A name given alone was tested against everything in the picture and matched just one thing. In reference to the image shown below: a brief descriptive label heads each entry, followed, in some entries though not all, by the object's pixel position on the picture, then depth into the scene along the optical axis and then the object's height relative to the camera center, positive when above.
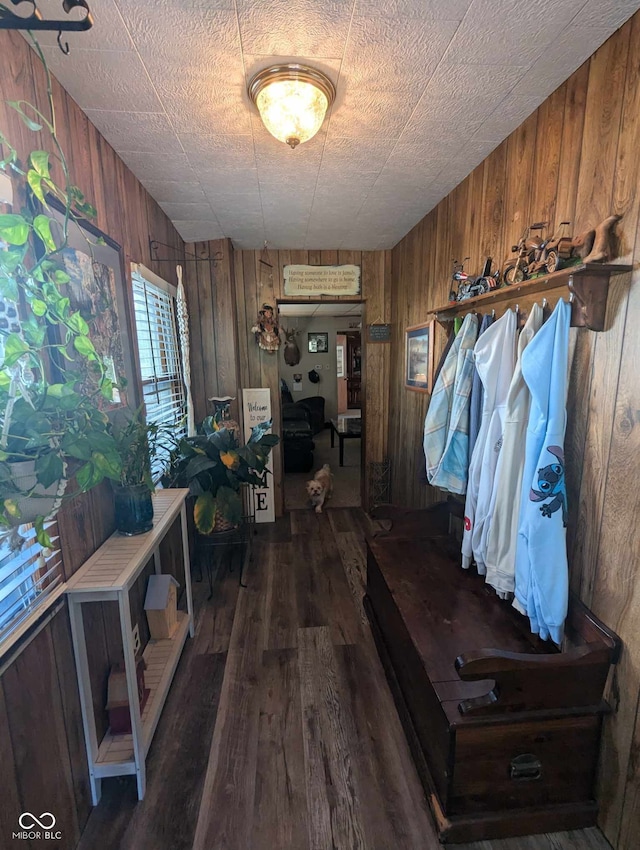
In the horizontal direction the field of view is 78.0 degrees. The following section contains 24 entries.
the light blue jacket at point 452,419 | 1.83 -0.30
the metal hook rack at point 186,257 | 2.33 +0.75
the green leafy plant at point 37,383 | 0.81 -0.05
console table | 1.24 -0.89
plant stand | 2.76 -1.35
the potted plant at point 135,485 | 1.50 -0.47
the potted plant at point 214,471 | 2.35 -0.67
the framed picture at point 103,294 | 1.35 +0.26
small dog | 3.96 -1.31
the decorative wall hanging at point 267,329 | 3.43 +0.26
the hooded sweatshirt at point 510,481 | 1.40 -0.45
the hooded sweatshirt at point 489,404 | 1.52 -0.19
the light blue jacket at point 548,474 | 1.25 -0.38
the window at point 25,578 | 0.97 -0.57
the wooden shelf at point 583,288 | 1.14 +0.21
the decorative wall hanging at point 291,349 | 7.44 +0.19
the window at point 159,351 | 2.12 +0.06
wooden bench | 1.17 -1.13
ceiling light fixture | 1.29 +0.86
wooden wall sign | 3.50 +0.69
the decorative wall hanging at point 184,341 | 2.81 +0.14
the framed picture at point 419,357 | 2.65 +0.00
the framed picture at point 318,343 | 7.83 +0.31
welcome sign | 3.50 -0.41
